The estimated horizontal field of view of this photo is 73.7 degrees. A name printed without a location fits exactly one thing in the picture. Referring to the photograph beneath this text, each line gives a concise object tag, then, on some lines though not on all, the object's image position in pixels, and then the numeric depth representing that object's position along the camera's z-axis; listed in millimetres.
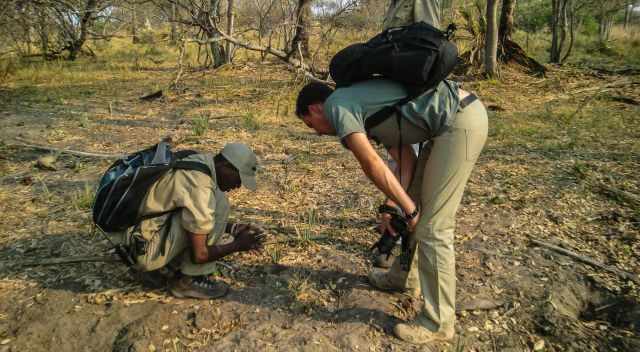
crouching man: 2068
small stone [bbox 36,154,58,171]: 4137
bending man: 1656
